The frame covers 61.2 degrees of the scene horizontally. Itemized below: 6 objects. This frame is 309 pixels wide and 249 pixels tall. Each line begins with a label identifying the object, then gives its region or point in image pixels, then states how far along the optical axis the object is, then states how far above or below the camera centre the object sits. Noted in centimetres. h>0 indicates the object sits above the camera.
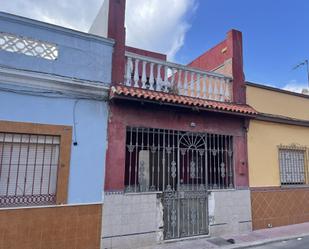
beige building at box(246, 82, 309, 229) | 787 +51
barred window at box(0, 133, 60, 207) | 501 +0
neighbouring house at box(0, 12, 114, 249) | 503 +66
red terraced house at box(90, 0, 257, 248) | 595 +58
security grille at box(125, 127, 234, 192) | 653 +30
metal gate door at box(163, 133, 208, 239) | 650 -58
